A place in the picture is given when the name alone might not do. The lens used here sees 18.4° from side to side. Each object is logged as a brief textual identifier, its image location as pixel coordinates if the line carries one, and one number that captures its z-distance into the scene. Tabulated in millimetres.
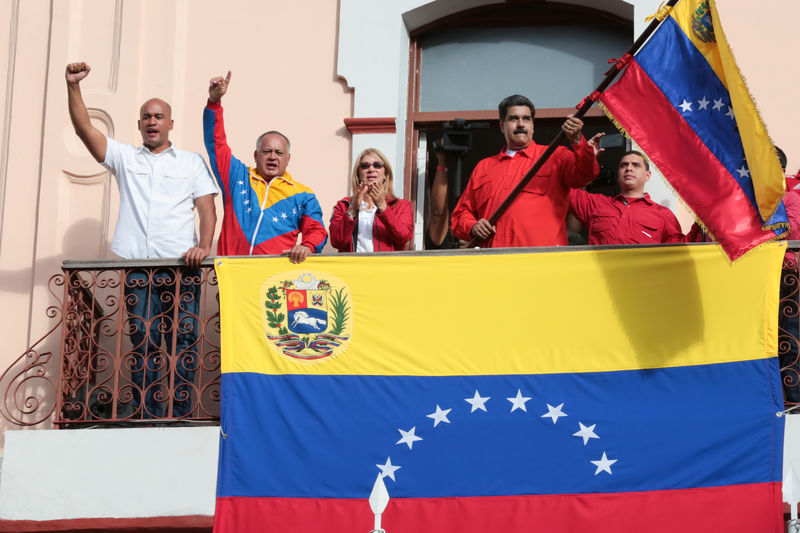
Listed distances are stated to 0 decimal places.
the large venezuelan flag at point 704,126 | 13016
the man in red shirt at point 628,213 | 14726
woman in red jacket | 14790
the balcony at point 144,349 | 14141
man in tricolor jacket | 14993
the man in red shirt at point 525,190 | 14307
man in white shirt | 14472
